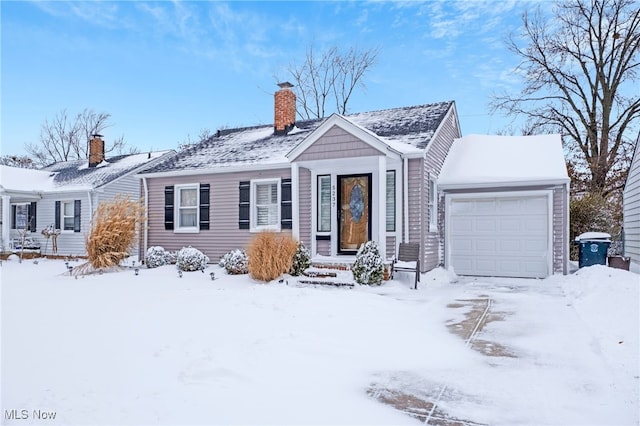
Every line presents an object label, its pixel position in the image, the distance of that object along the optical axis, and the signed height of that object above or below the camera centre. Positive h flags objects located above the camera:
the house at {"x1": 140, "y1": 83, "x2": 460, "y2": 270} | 10.60 +0.88
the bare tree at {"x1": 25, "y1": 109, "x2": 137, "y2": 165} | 34.34 +6.36
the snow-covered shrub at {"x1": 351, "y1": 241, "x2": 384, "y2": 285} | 9.23 -1.07
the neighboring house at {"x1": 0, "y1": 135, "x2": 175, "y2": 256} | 18.14 +0.95
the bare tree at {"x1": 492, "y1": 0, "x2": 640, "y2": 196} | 19.92 +6.61
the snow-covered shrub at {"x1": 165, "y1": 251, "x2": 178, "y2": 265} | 12.82 -1.25
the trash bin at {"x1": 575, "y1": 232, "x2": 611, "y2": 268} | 11.27 -0.86
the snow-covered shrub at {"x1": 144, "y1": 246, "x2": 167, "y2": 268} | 12.57 -1.22
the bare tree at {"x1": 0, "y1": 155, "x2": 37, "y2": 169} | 31.45 +4.01
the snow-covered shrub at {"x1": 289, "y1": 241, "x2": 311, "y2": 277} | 10.18 -1.09
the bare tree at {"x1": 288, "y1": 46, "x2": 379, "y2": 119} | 26.39 +8.67
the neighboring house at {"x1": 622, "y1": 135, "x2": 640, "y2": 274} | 10.97 +0.05
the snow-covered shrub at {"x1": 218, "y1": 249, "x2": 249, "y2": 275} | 10.97 -1.20
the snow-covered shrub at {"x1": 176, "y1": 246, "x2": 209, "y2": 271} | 11.70 -1.19
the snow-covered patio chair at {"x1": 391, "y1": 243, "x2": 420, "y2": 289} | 9.66 -1.00
